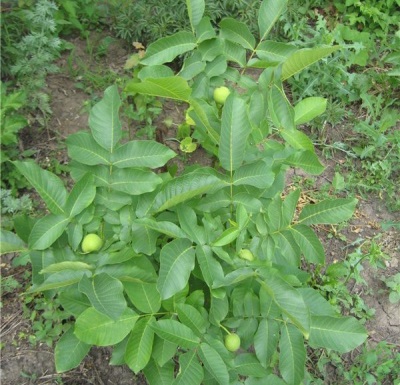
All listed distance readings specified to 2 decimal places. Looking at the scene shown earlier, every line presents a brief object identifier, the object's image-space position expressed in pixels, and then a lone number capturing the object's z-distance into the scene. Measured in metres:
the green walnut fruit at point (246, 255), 1.67
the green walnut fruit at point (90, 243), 1.68
